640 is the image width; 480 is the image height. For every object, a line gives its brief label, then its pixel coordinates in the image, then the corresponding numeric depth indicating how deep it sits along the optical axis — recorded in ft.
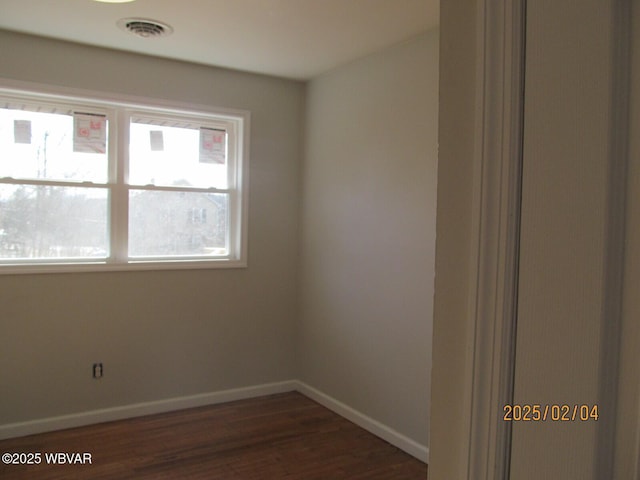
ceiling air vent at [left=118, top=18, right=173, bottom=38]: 9.89
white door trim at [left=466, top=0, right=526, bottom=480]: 2.07
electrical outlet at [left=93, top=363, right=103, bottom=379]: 11.84
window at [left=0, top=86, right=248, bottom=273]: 11.20
